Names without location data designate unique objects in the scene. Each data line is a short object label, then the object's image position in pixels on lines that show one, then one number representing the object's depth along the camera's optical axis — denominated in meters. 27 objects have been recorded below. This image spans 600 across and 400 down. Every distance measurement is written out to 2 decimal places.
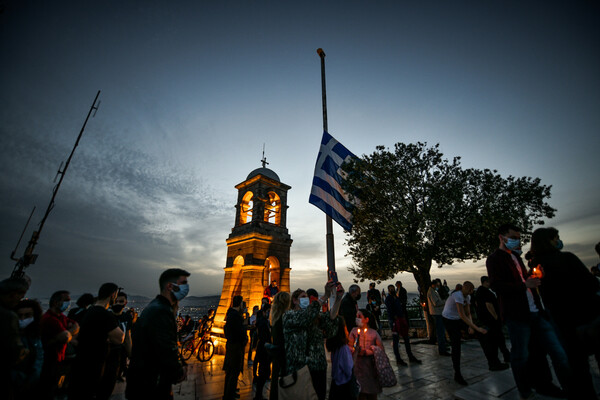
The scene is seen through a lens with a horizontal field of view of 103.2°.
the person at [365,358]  3.72
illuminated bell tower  13.39
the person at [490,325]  5.64
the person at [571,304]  2.48
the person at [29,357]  2.80
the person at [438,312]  7.70
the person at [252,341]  8.72
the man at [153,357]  2.72
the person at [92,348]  3.47
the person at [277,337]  3.86
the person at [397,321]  6.93
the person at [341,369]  3.44
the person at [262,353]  5.27
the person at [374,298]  9.02
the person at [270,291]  12.60
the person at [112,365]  4.20
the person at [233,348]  5.08
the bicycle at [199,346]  10.12
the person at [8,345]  2.36
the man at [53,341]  3.61
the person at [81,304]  5.40
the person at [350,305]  5.19
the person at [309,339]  3.38
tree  10.12
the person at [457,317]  5.03
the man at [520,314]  3.12
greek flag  9.93
